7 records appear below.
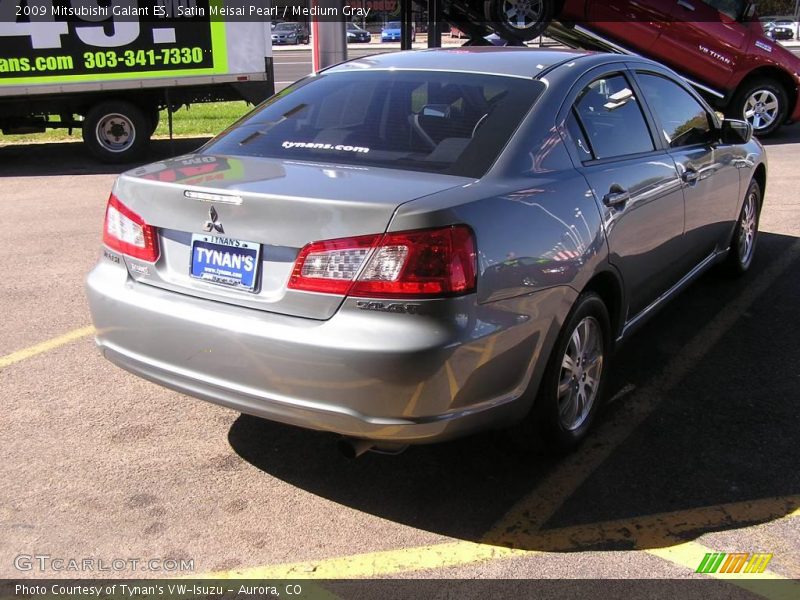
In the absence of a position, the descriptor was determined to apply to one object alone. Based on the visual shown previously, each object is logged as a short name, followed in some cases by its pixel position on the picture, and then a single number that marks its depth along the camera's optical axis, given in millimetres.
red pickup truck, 12758
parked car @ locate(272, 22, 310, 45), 50328
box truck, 10320
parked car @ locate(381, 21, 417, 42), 49962
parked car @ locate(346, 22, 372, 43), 49384
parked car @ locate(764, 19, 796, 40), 46056
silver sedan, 2592
